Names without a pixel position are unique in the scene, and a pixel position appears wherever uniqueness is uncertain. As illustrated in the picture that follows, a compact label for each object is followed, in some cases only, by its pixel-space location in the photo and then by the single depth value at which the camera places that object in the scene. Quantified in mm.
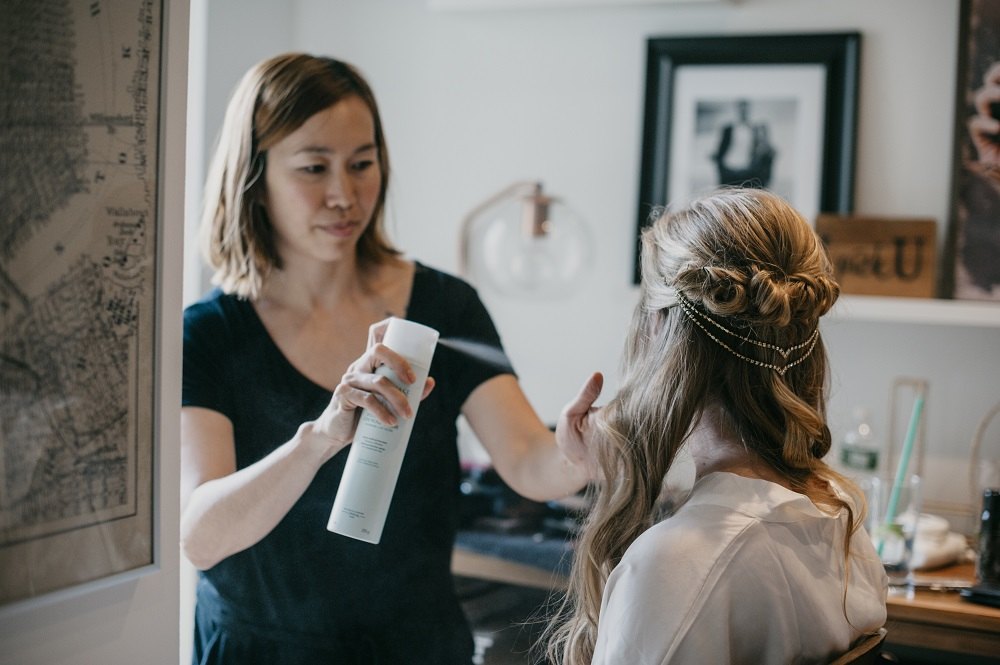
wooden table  1708
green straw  1948
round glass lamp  2004
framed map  803
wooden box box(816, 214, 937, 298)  2090
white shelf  1992
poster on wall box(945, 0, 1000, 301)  2051
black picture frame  2178
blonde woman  884
